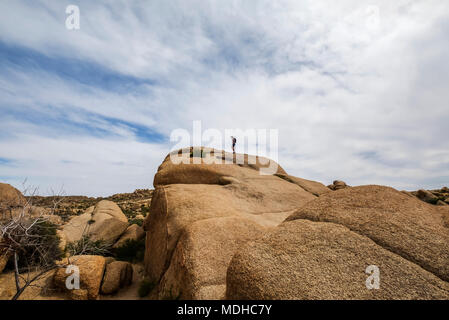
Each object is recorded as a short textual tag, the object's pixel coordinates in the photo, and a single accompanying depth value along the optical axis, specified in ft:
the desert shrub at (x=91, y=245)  45.59
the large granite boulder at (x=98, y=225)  55.72
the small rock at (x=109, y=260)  39.89
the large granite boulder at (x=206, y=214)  22.94
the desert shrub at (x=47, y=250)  38.17
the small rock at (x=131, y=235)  51.80
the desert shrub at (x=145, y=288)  31.35
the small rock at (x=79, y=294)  29.60
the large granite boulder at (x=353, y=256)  13.30
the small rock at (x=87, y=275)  30.35
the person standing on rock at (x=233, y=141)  77.03
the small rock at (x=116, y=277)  32.42
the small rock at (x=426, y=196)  87.15
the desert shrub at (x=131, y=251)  46.37
